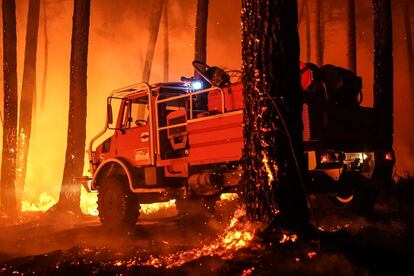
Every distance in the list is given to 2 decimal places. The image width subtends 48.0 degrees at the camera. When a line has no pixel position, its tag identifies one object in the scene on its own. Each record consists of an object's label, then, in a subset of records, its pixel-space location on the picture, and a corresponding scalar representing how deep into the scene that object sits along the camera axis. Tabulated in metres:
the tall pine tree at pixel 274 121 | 5.10
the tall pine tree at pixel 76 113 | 13.12
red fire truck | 7.51
